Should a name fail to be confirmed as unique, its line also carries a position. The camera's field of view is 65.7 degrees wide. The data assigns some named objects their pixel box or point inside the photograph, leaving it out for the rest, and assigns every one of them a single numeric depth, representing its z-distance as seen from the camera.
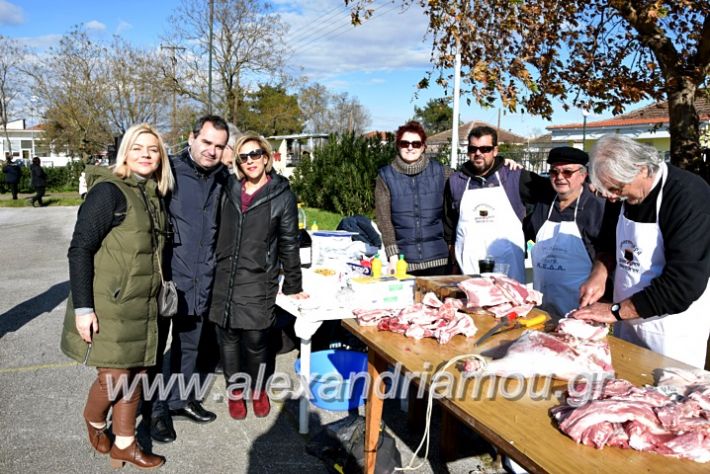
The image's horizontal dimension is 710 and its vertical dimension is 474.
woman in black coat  3.45
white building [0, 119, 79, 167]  66.12
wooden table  1.52
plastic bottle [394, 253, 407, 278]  3.49
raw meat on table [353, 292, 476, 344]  2.57
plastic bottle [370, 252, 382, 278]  3.62
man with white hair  2.33
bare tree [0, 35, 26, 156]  37.49
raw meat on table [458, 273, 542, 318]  2.85
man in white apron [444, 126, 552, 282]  3.76
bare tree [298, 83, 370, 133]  50.22
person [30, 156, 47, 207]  19.64
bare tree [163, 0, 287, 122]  28.69
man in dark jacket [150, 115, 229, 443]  3.37
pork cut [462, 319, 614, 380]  2.05
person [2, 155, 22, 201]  21.88
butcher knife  2.59
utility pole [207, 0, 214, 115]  23.88
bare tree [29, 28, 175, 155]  33.12
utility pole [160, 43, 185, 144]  27.58
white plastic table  3.43
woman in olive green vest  2.76
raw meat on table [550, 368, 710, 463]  1.55
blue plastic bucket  3.93
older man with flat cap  3.24
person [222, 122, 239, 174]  4.48
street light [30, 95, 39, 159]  63.33
